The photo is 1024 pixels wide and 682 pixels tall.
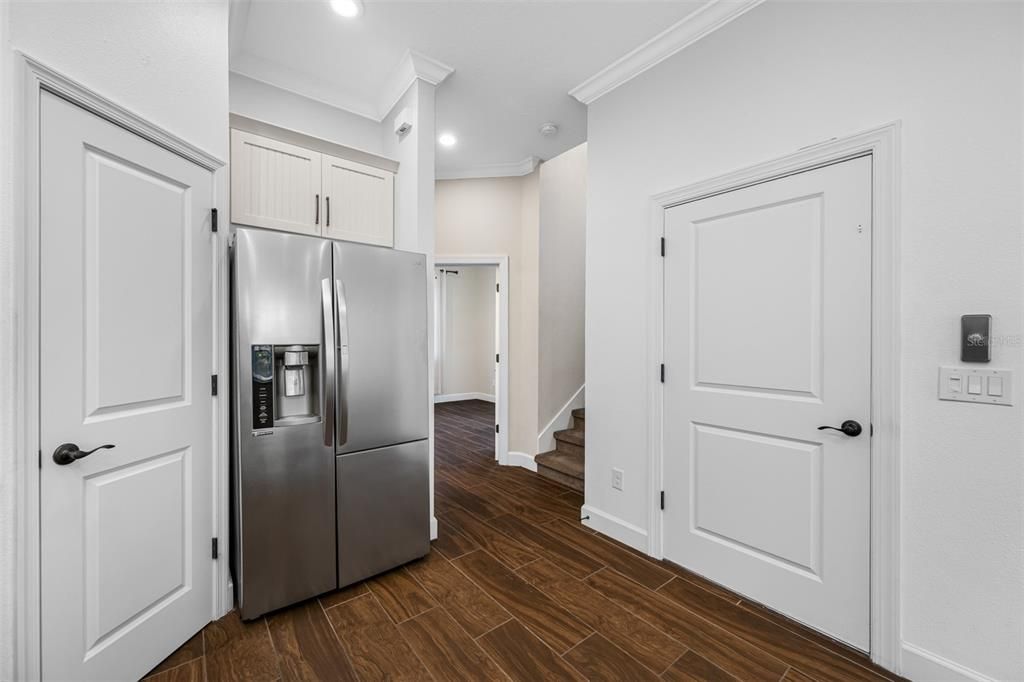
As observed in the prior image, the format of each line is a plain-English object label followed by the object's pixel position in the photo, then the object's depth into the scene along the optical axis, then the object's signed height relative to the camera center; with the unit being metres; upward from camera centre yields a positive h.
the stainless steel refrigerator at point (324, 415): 1.87 -0.38
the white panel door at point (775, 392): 1.72 -0.25
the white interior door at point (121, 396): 1.32 -0.21
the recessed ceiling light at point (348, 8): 2.08 +1.68
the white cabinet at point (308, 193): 2.21 +0.85
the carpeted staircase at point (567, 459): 3.60 -1.11
